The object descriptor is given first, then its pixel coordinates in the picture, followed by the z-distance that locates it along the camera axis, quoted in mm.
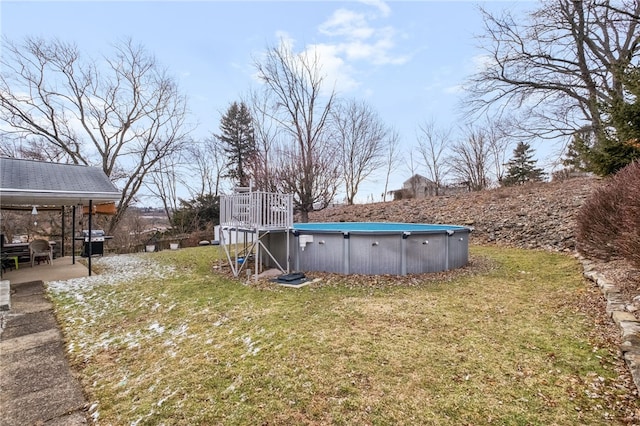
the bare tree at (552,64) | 10953
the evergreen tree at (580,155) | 8586
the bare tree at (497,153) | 22275
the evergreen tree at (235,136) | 22953
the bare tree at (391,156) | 24125
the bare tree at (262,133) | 14180
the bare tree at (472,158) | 22828
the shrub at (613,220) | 3473
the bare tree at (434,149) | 24719
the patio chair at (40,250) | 9305
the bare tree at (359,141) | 21288
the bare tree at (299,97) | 15203
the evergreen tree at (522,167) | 21453
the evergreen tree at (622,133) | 6592
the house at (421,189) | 22156
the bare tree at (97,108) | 14812
